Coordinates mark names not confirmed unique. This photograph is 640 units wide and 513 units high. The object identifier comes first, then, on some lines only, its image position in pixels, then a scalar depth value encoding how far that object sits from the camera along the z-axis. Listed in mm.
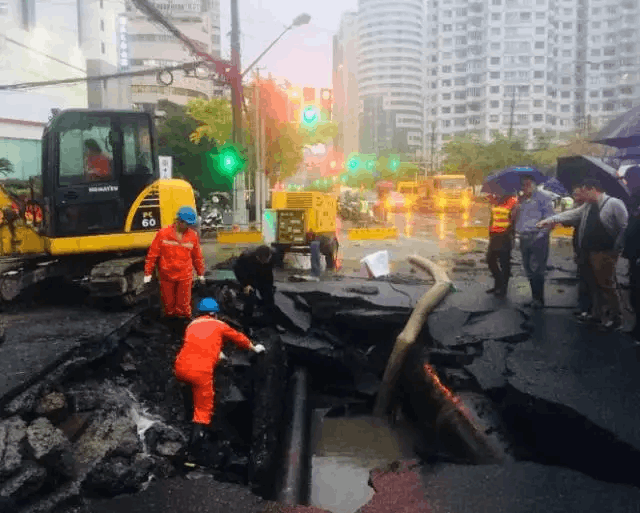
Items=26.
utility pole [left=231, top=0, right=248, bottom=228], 17078
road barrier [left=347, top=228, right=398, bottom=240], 18625
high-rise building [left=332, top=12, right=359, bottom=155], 146125
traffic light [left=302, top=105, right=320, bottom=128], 16125
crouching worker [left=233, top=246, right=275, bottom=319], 8000
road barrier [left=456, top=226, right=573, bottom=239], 16859
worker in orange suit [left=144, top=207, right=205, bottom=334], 6930
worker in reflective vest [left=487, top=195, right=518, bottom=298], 8016
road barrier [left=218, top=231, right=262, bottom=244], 16438
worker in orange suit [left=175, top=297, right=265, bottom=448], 5359
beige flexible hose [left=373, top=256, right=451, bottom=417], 7219
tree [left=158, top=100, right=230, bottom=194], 25734
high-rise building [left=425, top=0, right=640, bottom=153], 97812
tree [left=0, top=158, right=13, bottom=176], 20458
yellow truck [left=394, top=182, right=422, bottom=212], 35109
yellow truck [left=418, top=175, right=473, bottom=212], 32250
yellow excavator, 7422
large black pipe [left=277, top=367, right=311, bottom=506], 5109
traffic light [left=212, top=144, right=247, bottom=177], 16547
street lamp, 17594
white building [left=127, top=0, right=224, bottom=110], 67688
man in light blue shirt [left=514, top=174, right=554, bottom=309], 7480
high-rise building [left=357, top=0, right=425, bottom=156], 143375
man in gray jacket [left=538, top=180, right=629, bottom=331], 6320
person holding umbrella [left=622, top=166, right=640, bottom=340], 6246
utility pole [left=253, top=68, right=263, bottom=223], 17844
